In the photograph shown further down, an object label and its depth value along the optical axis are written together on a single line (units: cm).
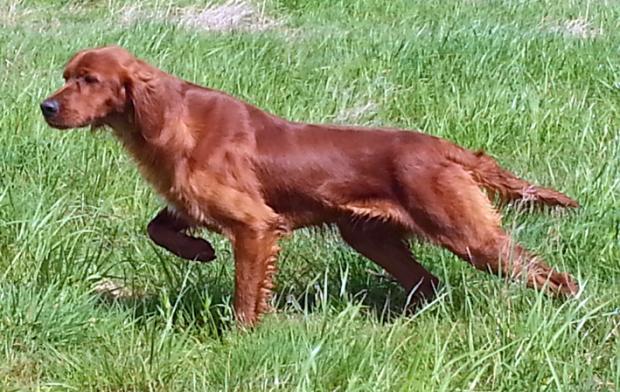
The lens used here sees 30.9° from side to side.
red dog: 385
